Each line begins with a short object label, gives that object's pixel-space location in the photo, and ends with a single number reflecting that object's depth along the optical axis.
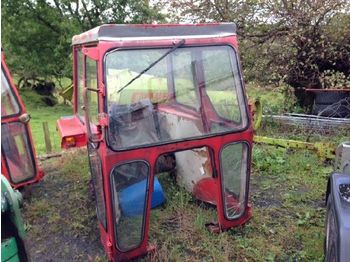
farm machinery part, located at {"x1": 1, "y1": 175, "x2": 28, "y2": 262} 1.48
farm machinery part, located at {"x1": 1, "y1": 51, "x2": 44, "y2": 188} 3.81
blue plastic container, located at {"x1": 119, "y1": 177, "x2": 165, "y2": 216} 2.82
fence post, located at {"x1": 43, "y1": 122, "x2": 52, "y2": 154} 6.67
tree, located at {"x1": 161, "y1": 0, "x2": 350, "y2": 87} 6.50
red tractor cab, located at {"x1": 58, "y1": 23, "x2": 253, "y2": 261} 2.66
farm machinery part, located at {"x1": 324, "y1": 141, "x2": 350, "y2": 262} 1.77
